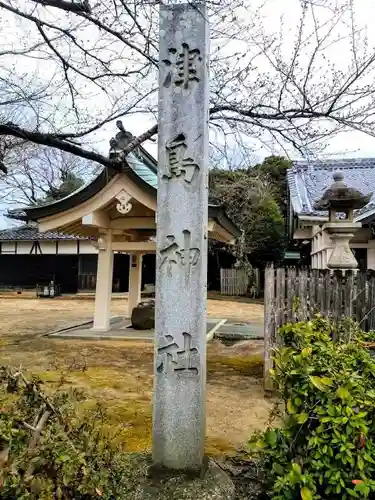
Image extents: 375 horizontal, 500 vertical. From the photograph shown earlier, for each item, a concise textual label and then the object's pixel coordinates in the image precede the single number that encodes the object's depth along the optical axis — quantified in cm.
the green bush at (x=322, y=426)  218
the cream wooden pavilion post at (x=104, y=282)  1017
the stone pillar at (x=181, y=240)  296
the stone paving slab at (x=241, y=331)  1010
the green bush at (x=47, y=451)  171
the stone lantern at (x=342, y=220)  612
